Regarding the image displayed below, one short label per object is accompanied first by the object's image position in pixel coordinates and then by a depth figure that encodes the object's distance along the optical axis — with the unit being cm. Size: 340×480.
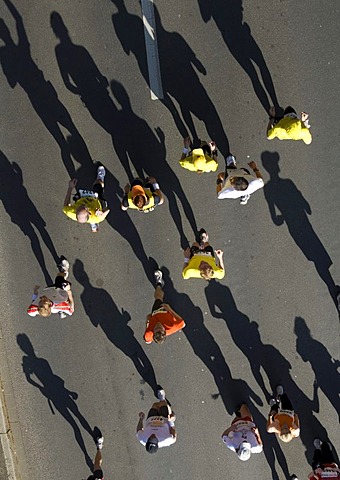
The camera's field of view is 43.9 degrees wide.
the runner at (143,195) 641
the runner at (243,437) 637
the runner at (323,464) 664
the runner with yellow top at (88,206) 637
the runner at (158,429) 653
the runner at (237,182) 644
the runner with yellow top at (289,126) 647
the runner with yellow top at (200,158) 658
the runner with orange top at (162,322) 643
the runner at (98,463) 724
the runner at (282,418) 652
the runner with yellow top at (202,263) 645
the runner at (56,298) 652
